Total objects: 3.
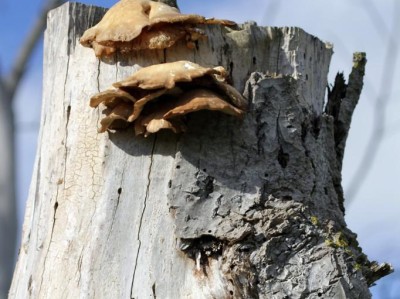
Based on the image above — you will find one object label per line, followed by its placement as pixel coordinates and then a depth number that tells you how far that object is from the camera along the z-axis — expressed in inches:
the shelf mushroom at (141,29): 94.3
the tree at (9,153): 162.2
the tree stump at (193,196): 90.9
